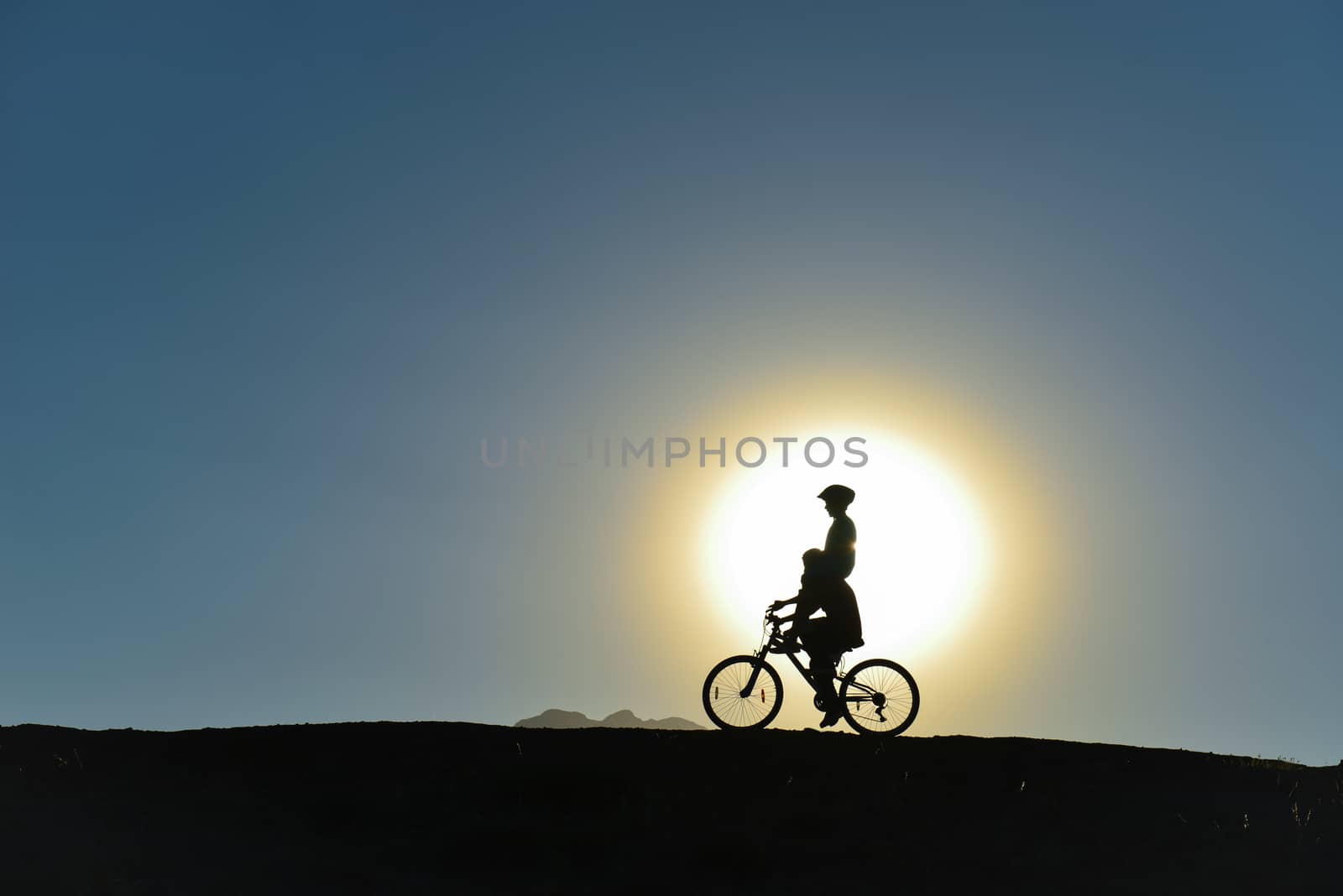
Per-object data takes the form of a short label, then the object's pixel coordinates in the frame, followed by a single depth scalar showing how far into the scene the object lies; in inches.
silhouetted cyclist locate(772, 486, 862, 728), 615.2
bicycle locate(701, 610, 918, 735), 626.2
